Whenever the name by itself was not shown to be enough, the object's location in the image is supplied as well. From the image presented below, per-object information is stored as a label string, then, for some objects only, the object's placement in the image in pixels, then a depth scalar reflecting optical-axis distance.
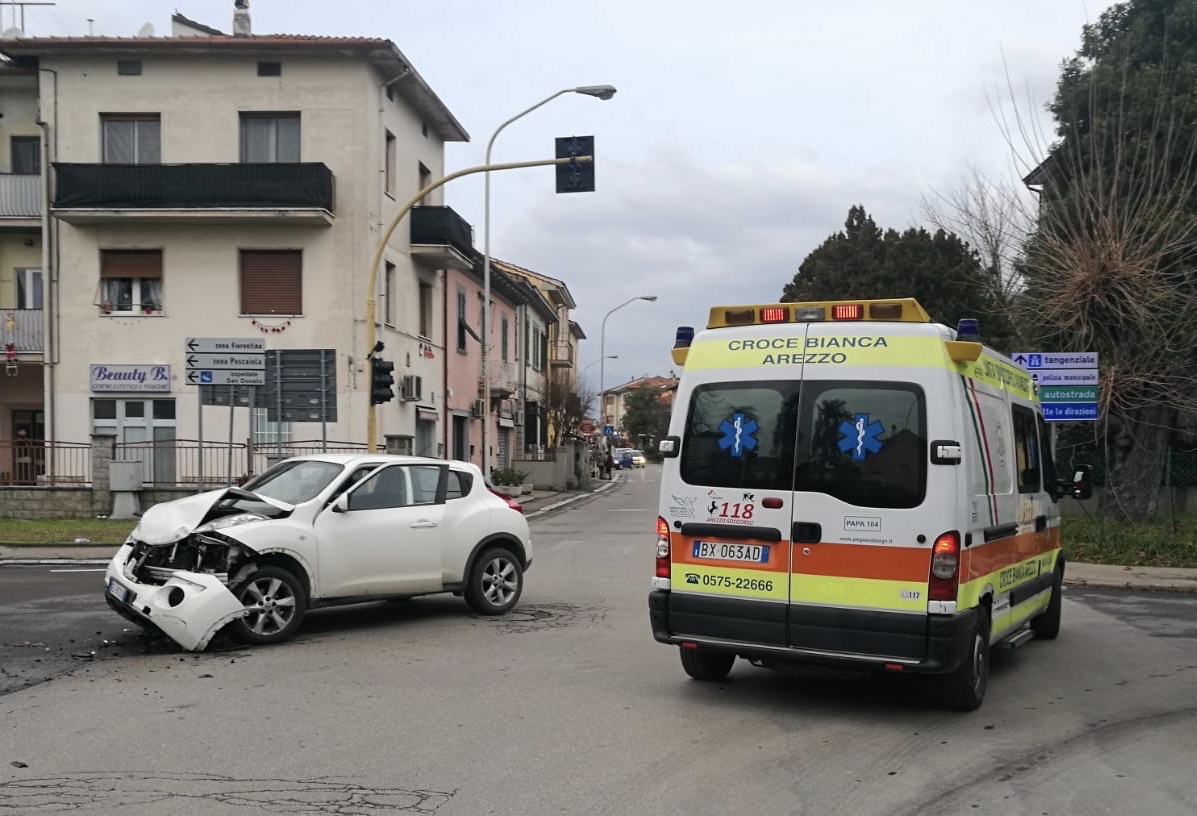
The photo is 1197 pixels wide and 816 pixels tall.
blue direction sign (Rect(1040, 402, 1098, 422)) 17.66
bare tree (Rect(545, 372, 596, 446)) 46.66
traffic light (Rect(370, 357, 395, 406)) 19.72
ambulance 6.31
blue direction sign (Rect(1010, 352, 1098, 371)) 17.39
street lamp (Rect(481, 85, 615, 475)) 26.34
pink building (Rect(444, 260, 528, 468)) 33.06
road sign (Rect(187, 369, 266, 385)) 18.66
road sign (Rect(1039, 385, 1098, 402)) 17.62
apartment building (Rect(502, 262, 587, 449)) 47.94
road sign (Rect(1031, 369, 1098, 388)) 17.53
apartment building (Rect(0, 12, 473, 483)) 25.47
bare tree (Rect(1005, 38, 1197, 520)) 18.16
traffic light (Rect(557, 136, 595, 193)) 18.58
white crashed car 8.51
